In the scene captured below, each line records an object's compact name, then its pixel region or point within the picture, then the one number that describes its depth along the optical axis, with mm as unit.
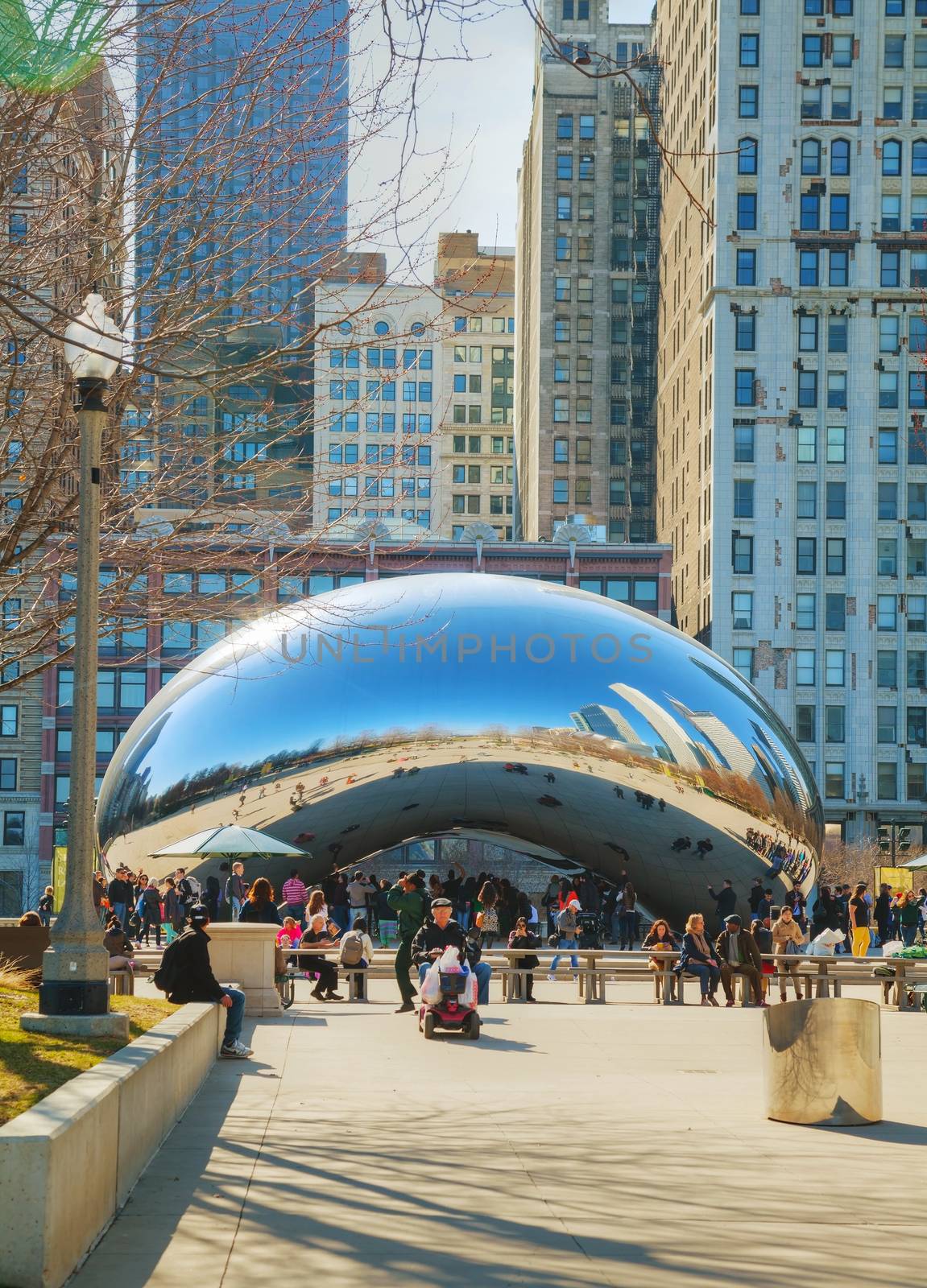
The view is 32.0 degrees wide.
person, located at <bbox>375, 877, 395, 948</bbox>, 32562
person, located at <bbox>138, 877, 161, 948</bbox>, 29859
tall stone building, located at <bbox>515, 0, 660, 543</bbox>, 114250
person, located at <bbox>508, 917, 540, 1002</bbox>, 20969
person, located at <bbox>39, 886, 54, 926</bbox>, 30034
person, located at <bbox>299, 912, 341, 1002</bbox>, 20297
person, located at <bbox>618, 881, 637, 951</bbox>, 29953
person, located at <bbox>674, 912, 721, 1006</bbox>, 21125
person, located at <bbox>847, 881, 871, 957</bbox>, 31250
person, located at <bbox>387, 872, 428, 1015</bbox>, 17578
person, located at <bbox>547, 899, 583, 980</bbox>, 28625
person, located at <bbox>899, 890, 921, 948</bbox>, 36531
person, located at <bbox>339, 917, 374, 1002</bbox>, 20156
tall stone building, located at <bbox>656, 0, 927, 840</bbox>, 82375
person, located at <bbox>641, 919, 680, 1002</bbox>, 22472
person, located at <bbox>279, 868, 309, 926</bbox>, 26469
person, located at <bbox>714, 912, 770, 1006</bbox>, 20062
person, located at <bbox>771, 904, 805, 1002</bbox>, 22719
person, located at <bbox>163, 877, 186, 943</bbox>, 28658
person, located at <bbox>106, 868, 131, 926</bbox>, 29156
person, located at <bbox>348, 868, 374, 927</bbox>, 30578
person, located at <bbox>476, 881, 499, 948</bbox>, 27234
